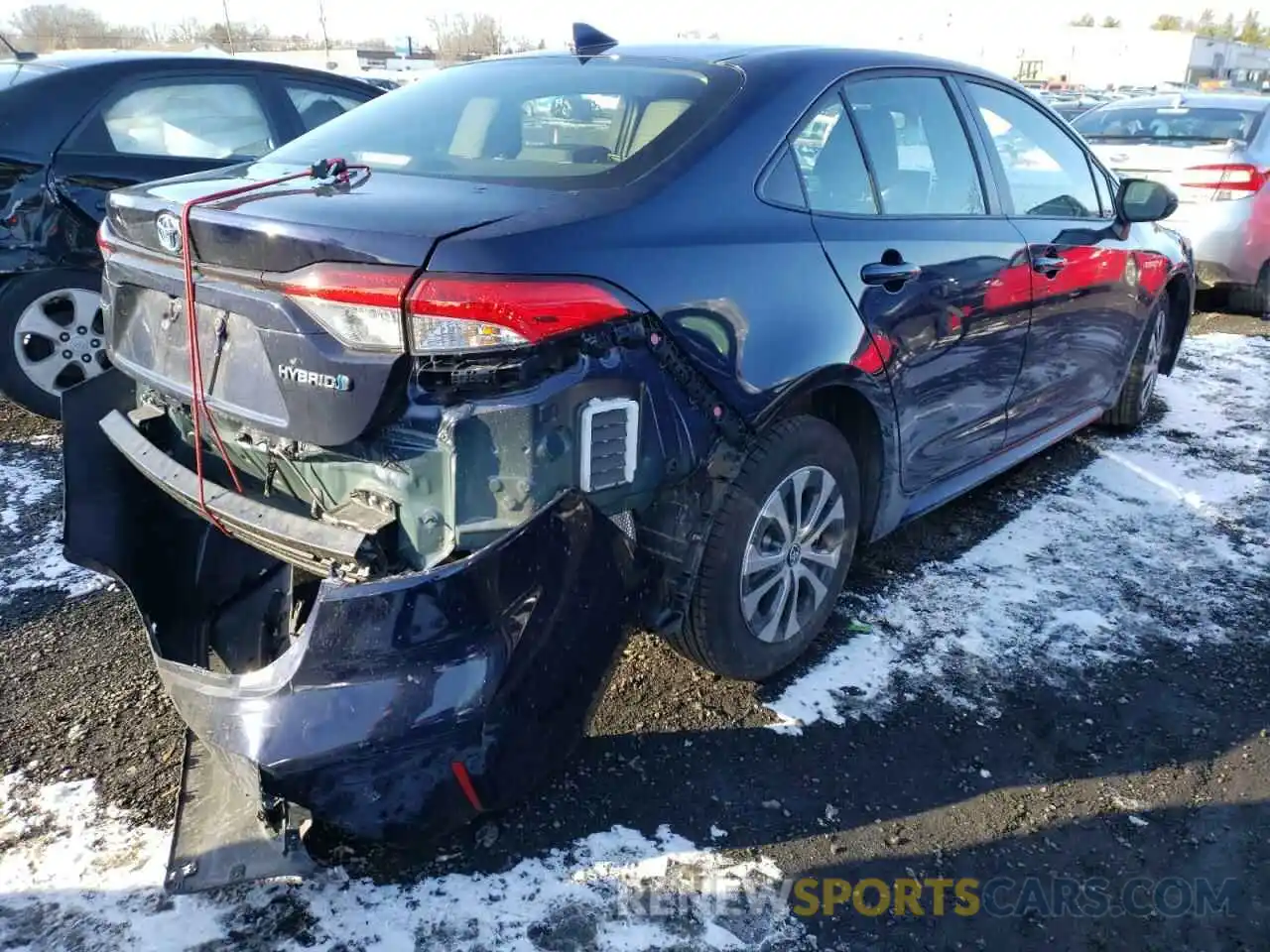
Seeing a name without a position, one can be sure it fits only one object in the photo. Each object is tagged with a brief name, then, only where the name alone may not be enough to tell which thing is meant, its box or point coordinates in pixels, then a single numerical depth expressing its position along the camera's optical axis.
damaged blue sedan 1.90
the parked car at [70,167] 4.38
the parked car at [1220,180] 7.07
